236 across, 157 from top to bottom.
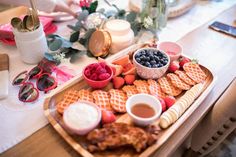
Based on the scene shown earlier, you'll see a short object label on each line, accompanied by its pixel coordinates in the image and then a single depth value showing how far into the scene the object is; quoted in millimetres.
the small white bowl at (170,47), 927
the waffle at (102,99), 709
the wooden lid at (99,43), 916
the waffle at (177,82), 784
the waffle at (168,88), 772
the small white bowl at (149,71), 792
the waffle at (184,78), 802
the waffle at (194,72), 818
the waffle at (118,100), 703
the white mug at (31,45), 812
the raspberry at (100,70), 777
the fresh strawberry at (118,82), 791
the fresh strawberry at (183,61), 877
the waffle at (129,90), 757
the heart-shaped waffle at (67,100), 694
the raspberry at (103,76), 766
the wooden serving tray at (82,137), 599
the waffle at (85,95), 724
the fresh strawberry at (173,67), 853
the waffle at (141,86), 770
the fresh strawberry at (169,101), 721
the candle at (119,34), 938
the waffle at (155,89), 762
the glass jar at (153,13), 1056
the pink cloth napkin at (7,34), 957
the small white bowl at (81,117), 610
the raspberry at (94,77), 773
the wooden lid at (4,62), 871
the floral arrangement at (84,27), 936
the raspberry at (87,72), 784
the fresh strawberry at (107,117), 652
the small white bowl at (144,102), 633
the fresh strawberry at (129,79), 804
